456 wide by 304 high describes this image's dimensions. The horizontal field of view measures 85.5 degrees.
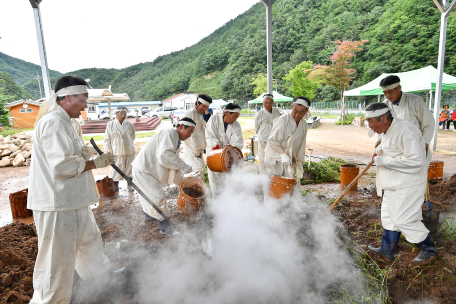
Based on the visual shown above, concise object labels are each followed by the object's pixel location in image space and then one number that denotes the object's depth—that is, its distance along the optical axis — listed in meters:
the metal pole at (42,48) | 4.84
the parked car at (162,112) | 34.09
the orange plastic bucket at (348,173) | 5.29
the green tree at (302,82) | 30.15
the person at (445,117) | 14.85
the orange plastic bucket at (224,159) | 3.54
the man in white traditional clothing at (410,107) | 3.49
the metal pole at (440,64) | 7.90
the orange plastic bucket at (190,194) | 3.26
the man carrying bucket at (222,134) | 4.33
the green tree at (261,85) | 36.50
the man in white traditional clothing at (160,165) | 3.37
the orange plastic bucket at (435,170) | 4.99
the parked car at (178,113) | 30.51
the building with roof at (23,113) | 24.91
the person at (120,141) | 5.81
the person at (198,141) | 4.74
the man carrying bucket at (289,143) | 3.71
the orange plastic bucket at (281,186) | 3.23
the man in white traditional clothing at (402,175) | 2.46
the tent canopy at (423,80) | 11.59
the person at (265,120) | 5.51
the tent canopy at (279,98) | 25.36
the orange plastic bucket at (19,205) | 4.46
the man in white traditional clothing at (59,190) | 1.91
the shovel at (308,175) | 6.11
